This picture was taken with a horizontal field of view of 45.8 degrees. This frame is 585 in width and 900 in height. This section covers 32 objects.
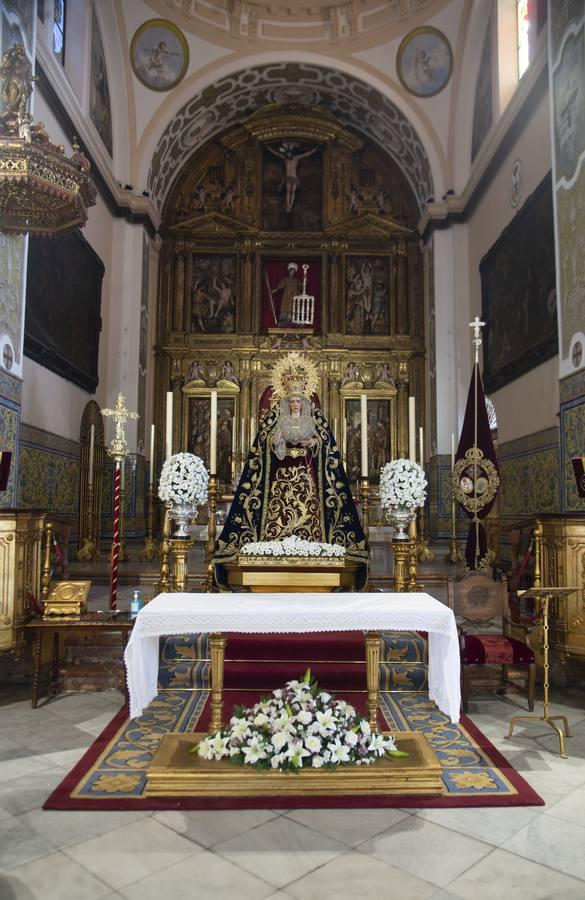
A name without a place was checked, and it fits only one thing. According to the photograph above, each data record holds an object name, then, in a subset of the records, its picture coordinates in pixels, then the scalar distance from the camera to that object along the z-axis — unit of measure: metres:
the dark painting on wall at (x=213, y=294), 15.31
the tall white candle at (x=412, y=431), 6.81
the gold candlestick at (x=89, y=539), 10.87
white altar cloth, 4.29
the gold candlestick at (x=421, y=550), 8.75
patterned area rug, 3.71
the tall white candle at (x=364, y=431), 6.75
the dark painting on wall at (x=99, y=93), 12.02
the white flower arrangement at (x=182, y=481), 6.41
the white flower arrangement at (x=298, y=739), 3.90
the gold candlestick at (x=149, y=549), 10.98
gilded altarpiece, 14.93
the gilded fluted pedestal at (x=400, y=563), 6.43
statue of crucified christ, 15.53
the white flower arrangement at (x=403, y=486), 6.41
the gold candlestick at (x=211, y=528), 6.86
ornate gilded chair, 5.47
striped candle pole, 6.55
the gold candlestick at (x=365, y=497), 6.81
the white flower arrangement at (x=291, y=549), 6.66
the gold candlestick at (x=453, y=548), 10.79
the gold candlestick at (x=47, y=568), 6.08
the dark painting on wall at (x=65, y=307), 9.29
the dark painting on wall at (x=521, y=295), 9.22
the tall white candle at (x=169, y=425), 6.50
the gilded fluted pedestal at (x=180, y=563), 6.40
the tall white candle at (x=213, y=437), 6.81
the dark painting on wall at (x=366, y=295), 15.37
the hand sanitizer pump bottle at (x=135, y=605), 5.88
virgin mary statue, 7.30
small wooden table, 5.62
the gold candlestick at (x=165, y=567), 6.68
